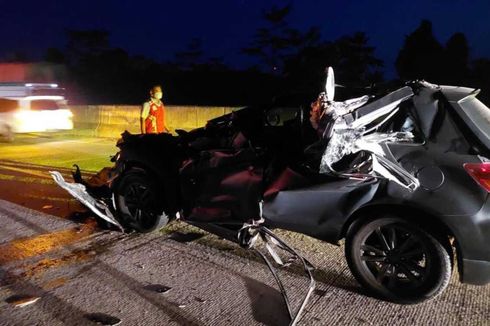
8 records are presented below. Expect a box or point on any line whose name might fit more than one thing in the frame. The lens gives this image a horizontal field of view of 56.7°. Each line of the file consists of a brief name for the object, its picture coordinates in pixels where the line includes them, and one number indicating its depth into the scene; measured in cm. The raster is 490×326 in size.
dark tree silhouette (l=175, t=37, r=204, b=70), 5681
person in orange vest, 700
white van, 1393
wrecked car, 327
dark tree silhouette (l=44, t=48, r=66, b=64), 6178
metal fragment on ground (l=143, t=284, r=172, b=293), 378
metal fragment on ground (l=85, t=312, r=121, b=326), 327
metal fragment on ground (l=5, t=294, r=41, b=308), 353
